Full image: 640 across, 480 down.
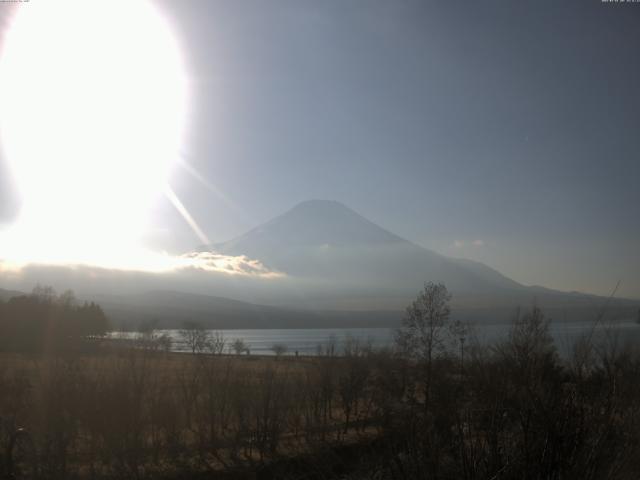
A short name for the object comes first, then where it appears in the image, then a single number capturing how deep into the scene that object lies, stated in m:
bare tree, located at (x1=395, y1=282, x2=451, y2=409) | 34.00
